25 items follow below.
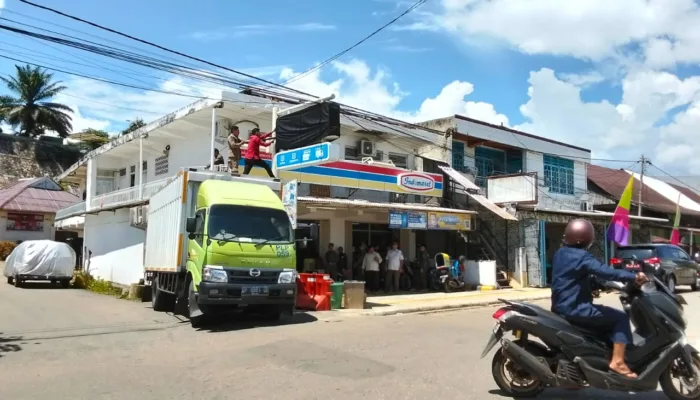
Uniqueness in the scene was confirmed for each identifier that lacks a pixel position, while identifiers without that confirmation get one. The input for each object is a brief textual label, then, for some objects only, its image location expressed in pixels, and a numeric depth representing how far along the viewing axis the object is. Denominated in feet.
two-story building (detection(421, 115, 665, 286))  71.26
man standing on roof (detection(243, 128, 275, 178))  49.21
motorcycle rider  17.06
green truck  34.35
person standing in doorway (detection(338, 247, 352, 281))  62.64
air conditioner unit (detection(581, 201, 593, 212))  91.69
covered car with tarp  71.36
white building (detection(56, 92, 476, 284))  59.52
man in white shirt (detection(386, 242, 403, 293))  62.23
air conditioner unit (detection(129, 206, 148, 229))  61.52
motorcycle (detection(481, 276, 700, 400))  17.22
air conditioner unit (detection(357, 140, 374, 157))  68.95
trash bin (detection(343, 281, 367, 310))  45.24
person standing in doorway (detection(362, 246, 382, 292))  61.87
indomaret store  59.88
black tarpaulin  50.44
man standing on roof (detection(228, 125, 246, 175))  49.47
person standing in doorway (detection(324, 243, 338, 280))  59.82
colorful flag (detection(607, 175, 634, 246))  62.26
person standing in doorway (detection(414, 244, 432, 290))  66.69
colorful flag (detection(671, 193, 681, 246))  82.84
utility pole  95.24
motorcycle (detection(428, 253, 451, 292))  63.57
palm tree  173.43
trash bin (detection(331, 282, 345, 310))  44.96
